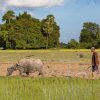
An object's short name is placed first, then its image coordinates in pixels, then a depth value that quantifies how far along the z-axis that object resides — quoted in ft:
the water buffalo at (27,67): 75.72
